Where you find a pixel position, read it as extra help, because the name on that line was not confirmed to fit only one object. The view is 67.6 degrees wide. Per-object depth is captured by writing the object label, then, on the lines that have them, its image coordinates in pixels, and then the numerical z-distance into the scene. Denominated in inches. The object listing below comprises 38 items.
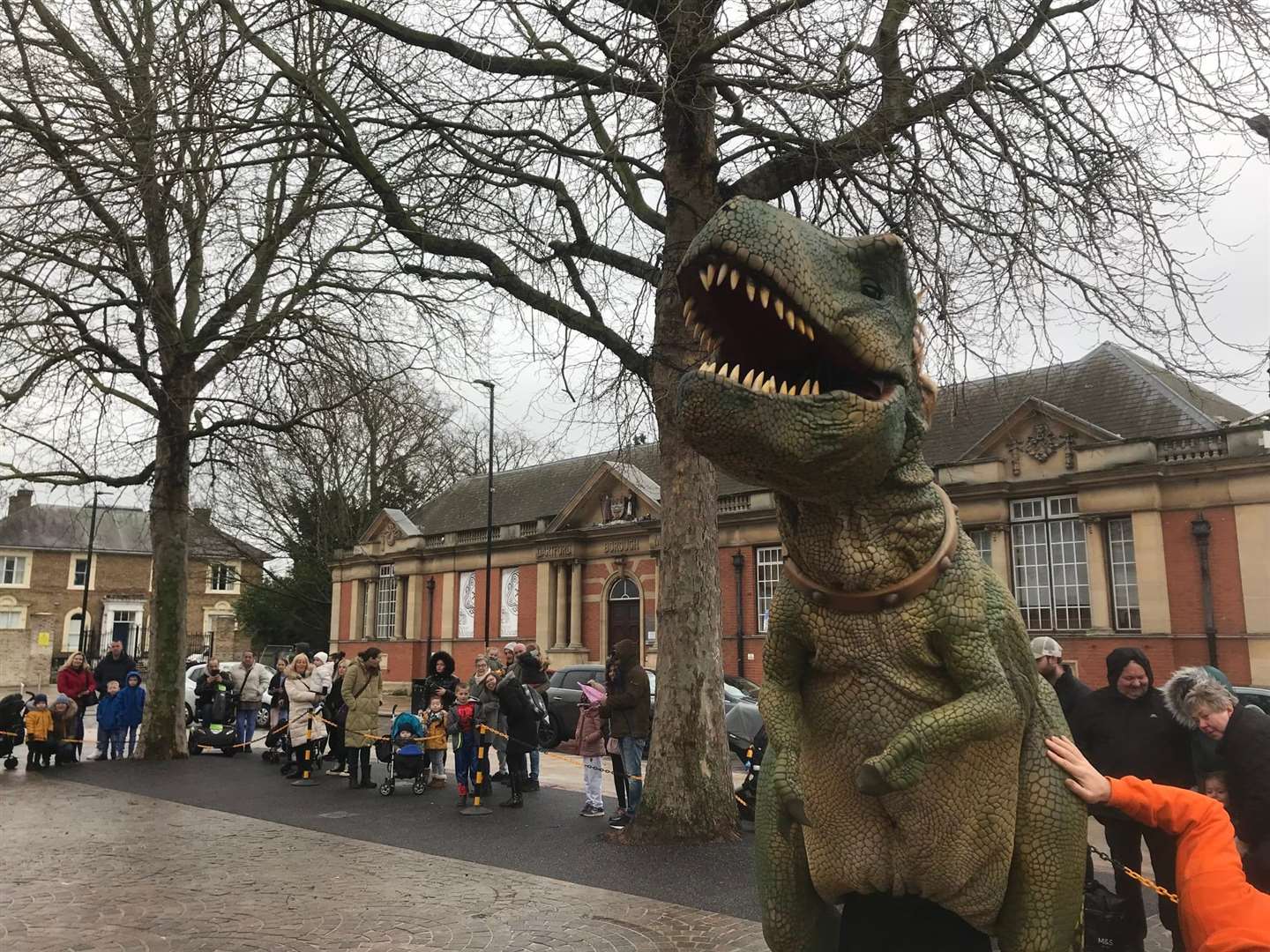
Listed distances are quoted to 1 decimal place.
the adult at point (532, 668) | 576.0
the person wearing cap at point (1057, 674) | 249.3
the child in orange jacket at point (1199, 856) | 95.3
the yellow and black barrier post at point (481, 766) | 449.2
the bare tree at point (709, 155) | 297.3
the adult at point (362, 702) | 502.6
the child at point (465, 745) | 448.5
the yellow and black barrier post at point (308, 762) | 547.2
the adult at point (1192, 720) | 185.3
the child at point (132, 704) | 636.1
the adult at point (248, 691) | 658.2
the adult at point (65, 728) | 597.3
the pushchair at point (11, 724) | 611.2
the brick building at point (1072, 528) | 778.2
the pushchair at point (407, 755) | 487.8
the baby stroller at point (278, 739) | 577.6
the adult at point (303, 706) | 547.2
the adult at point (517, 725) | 448.8
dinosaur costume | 92.8
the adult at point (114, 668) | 646.5
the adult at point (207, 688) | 698.8
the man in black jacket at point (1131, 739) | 219.6
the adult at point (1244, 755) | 148.6
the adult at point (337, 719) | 555.2
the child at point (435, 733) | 494.0
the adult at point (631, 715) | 402.3
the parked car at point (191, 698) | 859.6
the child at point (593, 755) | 422.6
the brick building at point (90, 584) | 2042.3
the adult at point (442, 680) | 507.5
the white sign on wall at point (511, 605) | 1355.8
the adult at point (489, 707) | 462.3
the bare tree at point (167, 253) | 344.5
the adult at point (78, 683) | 639.1
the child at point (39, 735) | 586.6
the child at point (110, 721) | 629.9
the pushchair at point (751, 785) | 383.2
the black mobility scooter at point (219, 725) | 664.4
